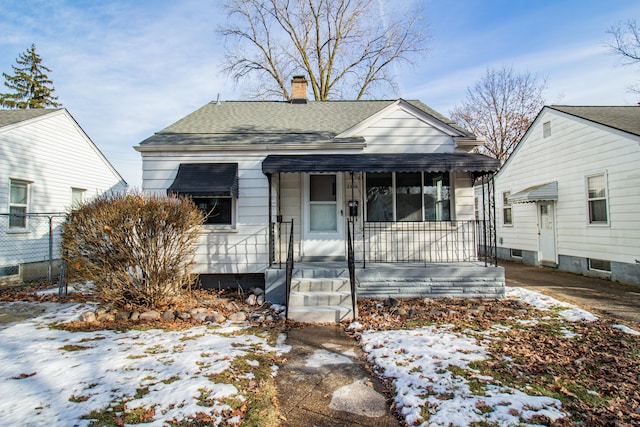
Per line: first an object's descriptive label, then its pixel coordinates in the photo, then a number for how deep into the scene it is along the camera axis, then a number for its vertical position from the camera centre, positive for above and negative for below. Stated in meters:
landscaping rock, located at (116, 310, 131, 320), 5.36 -1.46
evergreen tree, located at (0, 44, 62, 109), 23.09 +10.65
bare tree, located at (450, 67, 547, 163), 22.25 +7.38
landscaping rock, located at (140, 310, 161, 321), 5.31 -1.47
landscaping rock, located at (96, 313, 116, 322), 5.32 -1.48
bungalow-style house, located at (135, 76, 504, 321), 6.71 +0.62
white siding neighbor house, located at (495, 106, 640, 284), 8.33 +0.76
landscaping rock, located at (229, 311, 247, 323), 5.51 -1.59
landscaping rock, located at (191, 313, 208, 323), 5.38 -1.54
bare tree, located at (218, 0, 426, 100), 18.94 +10.67
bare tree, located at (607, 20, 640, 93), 11.31 +6.69
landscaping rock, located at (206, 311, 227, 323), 5.38 -1.55
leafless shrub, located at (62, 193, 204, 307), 5.35 -0.31
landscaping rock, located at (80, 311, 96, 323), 5.23 -1.45
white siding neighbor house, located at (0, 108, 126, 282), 9.02 +1.55
